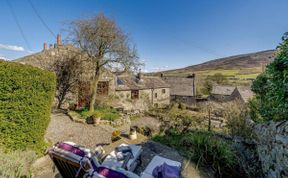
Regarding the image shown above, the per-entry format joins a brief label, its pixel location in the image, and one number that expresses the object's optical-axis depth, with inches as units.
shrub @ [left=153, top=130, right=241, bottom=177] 115.5
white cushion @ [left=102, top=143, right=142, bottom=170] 89.0
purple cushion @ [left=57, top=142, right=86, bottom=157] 81.9
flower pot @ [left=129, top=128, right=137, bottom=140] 162.1
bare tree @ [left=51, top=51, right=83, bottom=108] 377.9
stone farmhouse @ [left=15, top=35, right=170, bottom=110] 374.6
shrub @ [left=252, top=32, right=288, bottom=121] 98.8
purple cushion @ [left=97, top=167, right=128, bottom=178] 59.2
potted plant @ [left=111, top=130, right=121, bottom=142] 162.2
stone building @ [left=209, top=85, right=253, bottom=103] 683.4
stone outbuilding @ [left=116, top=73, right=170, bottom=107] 593.4
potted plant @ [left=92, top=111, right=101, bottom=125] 287.7
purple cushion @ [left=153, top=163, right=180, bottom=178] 81.6
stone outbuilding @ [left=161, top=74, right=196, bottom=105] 838.0
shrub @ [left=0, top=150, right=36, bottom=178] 83.6
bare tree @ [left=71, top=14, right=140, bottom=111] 326.6
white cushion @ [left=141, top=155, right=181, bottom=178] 87.5
